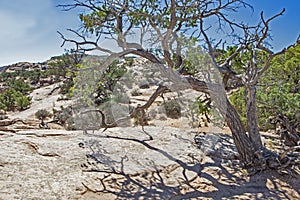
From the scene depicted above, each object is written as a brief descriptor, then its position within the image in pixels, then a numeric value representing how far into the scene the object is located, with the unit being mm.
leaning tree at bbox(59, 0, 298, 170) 4980
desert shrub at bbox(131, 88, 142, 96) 14825
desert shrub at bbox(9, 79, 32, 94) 21003
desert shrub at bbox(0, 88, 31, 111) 15359
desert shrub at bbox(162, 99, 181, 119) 11291
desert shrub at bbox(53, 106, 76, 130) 9352
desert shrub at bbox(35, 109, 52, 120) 12328
